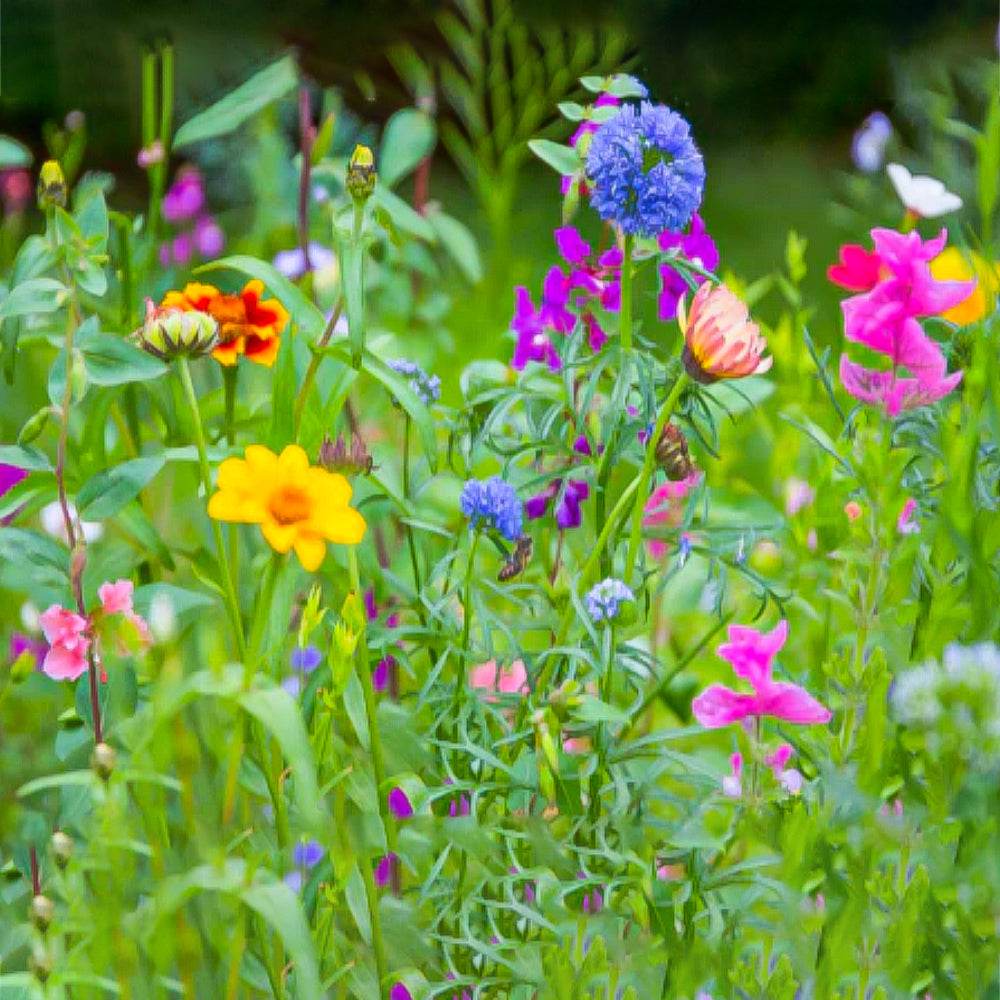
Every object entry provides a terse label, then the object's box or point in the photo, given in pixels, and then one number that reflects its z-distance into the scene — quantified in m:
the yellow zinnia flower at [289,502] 1.59
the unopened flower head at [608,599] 1.62
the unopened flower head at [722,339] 1.62
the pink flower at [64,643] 1.66
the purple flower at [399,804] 1.72
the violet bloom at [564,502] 1.70
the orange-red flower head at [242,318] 1.69
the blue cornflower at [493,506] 1.64
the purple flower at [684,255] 1.69
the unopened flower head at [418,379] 1.71
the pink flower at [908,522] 1.71
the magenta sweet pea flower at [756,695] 1.63
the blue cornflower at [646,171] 1.64
